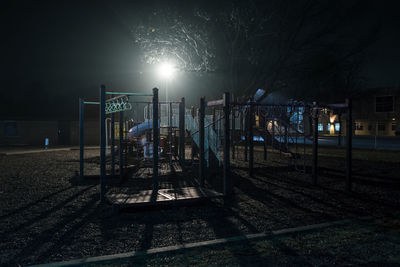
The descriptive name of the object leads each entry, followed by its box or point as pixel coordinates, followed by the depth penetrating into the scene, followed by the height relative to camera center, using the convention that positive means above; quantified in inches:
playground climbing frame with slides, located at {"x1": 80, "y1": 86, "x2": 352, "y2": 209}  262.4 -23.4
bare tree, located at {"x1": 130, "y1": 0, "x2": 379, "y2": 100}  826.8 +169.0
